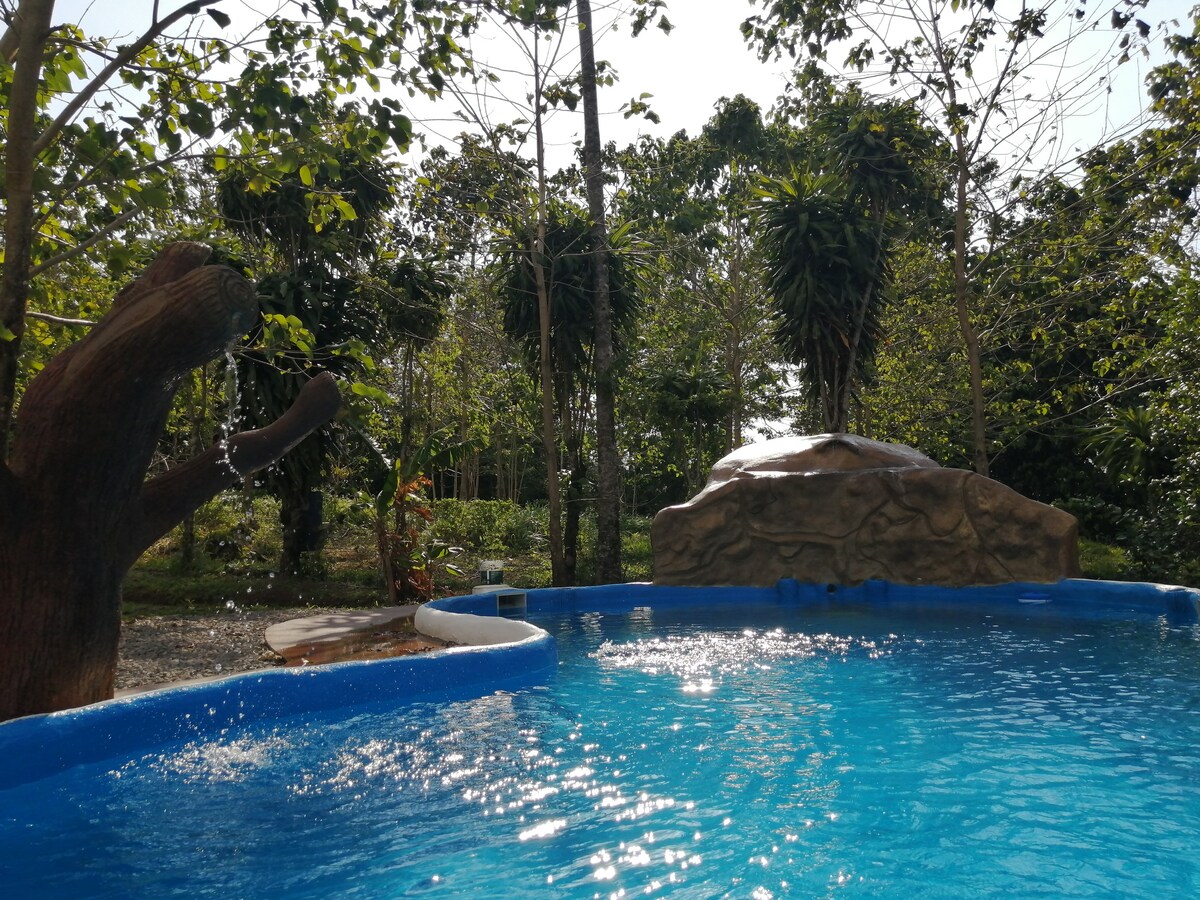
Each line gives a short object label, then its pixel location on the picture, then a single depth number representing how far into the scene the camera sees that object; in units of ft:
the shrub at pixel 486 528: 66.59
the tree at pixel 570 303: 52.90
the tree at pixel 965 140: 44.91
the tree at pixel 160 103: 16.58
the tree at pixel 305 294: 45.37
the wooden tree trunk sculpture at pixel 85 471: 16.12
